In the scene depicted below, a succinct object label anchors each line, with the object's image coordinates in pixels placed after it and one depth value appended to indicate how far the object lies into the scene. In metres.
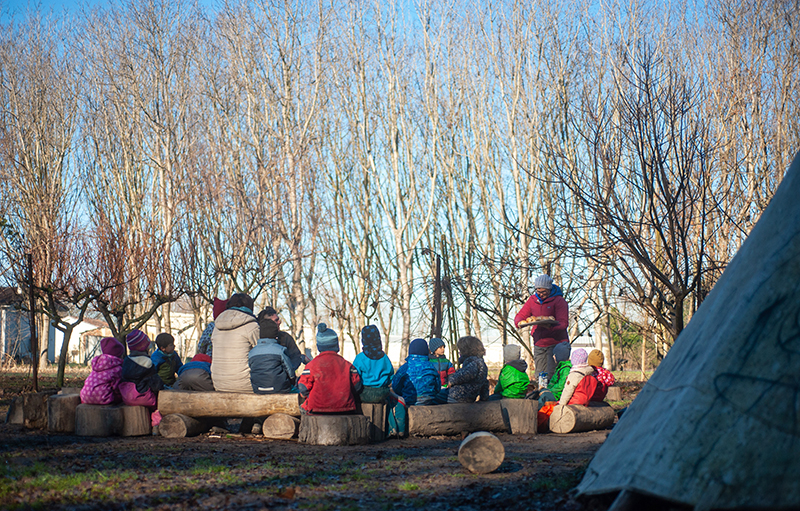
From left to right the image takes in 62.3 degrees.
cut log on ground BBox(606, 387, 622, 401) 12.22
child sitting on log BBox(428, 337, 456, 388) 9.62
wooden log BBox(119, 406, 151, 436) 7.77
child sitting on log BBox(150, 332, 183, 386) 8.78
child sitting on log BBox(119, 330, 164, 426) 7.77
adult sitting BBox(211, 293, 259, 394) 7.86
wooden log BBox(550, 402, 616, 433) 8.48
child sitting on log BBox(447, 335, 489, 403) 8.29
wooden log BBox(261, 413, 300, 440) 7.72
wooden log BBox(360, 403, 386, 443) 7.68
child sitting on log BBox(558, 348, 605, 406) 8.67
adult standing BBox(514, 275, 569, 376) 10.21
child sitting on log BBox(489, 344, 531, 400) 8.87
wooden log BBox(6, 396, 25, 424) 8.63
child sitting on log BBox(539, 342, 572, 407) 9.34
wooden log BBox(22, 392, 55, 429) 8.28
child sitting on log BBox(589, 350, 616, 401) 8.98
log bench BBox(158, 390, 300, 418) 7.64
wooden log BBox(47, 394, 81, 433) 7.95
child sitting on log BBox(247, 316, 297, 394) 7.76
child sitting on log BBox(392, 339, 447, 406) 8.42
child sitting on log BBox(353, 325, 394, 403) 7.82
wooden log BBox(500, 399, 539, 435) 8.27
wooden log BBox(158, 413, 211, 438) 7.76
